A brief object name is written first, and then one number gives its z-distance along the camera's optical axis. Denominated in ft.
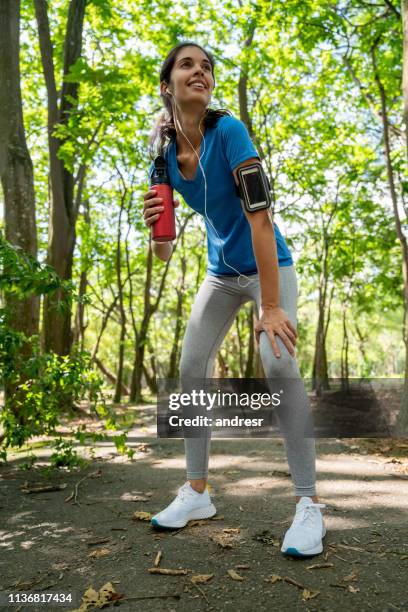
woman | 7.59
